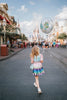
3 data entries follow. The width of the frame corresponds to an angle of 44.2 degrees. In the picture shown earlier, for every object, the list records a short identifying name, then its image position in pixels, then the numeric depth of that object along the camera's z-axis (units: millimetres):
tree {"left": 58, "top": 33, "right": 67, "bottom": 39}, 45568
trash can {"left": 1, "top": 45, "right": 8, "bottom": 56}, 8730
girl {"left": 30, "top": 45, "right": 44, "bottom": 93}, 2365
